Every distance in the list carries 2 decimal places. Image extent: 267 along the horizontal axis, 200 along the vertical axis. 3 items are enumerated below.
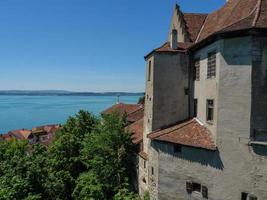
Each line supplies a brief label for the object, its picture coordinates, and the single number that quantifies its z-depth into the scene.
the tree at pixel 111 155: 26.09
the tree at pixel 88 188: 25.84
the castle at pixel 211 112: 16.14
